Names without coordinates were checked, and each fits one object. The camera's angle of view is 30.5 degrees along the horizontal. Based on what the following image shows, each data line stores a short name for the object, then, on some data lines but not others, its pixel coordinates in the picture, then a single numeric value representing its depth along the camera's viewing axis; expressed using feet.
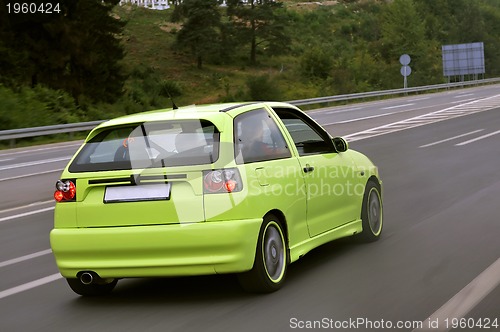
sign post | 182.29
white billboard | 225.97
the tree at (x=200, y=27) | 244.09
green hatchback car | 20.84
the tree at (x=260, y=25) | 268.00
